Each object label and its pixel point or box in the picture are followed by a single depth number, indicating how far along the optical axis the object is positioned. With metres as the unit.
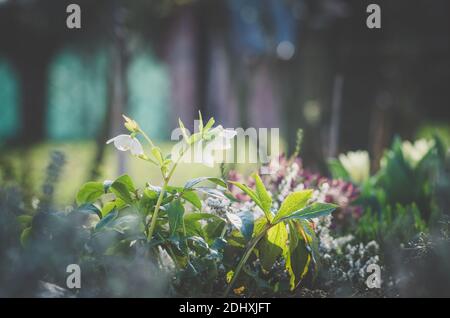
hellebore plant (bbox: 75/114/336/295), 1.94
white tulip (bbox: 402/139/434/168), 3.65
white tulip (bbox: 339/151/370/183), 4.00
